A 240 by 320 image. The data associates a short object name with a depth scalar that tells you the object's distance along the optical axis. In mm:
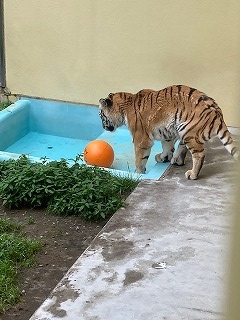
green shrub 4684
